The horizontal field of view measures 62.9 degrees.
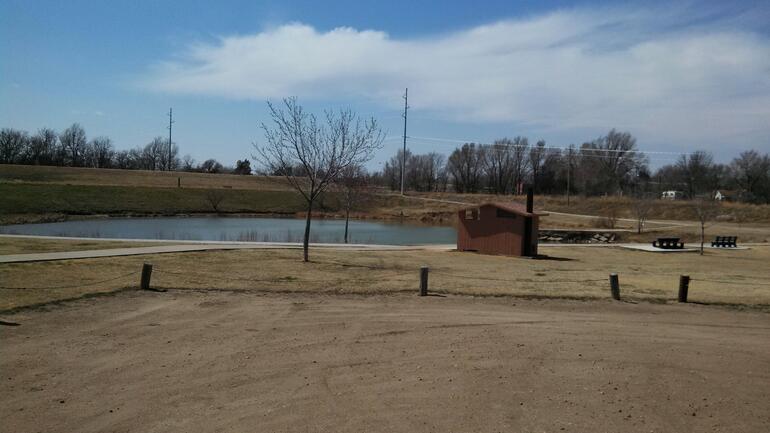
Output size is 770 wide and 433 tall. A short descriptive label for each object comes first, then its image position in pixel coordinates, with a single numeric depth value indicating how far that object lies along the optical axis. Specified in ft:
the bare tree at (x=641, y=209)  160.23
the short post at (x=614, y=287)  45.24
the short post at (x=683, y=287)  45.57
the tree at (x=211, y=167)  419.39
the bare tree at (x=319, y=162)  71.41
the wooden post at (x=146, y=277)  42.30
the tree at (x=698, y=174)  305.53
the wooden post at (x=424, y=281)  44.28
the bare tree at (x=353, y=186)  143.56
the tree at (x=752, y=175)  268.62
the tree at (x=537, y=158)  358.84
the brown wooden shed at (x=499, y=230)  92.53
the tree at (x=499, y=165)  368.48
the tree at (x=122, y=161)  396.57
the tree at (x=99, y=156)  379.96
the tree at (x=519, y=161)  365.20
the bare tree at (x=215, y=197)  223.10
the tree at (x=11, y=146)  330.13
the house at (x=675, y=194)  302.29
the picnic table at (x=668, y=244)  113.70
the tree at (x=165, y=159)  415.64
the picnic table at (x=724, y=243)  120.57
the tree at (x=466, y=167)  376.89
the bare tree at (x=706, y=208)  120.43
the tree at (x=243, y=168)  407.75
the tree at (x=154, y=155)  411.95
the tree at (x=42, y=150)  342.85
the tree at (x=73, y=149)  367.25
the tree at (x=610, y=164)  329.52
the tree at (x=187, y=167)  417.90
